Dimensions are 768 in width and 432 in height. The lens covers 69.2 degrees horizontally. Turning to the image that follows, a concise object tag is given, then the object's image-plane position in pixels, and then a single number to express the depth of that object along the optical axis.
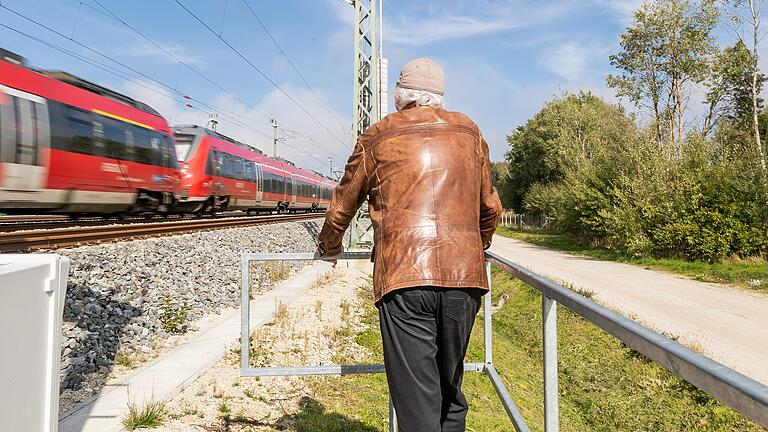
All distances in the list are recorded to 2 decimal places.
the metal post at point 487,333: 3.46
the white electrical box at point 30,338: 1.94
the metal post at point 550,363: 2.27
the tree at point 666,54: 29.34
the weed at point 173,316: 7.04
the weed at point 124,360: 5.57
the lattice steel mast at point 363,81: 16.81
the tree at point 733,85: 29.88
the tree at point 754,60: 23.59
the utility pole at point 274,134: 50.34
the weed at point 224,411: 4.20
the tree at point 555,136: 41.56
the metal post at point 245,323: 3.32
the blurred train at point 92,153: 10.15
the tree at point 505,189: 62.34
